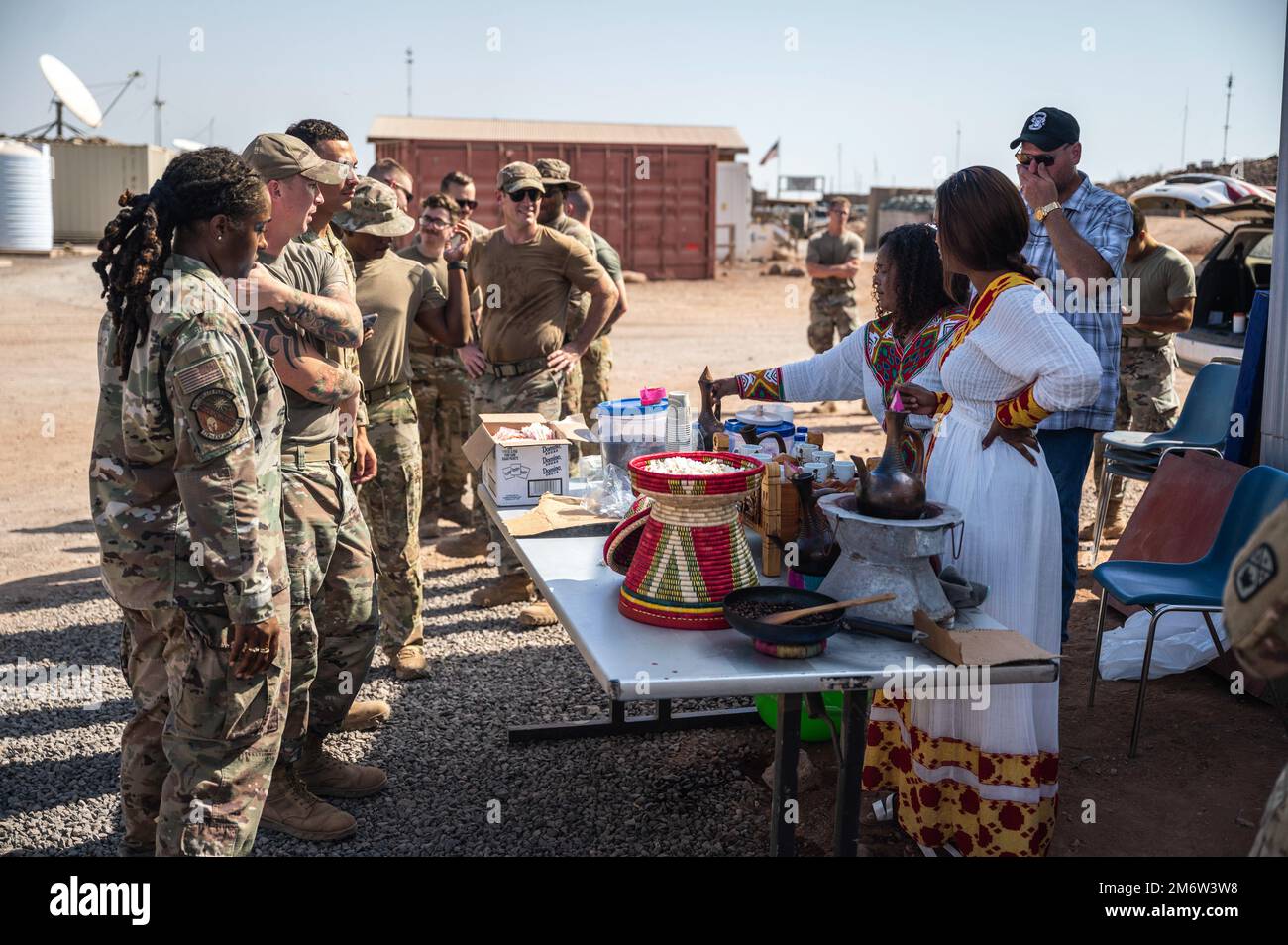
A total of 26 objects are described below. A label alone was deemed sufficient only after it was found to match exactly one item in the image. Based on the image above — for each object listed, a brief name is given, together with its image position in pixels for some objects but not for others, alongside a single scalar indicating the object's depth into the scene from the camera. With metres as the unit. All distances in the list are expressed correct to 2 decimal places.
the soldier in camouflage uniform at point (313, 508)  3.33
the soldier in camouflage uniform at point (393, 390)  4.59
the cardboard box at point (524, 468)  3.81
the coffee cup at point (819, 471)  3.09
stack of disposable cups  3.82
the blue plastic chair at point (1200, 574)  4.12
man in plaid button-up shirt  4.09
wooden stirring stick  2.33
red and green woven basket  2.55
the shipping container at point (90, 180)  28.41
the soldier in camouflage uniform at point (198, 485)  2.48
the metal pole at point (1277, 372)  4.56
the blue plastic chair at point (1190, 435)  6.09
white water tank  24.66
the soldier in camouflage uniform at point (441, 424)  7.05
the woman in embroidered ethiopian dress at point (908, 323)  3.43
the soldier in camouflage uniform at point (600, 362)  7.72
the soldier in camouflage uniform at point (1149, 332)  6.47
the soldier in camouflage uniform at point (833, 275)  11.02
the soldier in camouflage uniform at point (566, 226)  6.45
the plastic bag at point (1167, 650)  4.83
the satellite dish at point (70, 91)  19.88
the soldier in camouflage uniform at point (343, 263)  3.69
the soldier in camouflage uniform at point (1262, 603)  1.55
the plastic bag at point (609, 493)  3.62
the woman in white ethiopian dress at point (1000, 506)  2.98
